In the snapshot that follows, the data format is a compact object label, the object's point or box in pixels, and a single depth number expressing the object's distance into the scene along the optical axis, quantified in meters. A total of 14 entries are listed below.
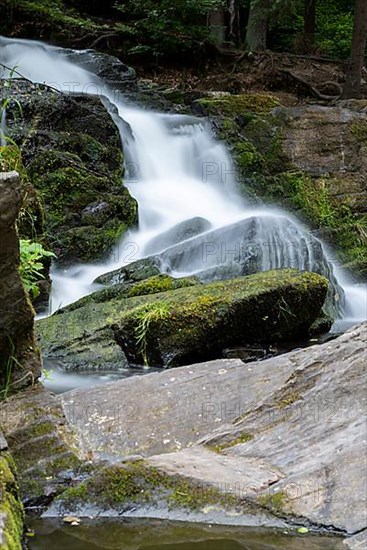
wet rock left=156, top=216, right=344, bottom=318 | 8.63
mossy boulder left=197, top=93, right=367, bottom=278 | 11.71
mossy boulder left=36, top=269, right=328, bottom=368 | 5.95
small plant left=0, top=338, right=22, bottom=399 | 3.70
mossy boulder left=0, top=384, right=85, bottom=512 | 3.20
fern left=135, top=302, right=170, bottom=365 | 5.88
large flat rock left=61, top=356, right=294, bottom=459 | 3.79
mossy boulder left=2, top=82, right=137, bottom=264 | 9.68
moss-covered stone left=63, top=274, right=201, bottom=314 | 7.24
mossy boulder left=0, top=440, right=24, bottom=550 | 2.43
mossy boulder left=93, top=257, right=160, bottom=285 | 8.19
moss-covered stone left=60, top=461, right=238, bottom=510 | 3.01
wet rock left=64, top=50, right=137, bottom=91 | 15.41
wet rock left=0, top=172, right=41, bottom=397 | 3.23
